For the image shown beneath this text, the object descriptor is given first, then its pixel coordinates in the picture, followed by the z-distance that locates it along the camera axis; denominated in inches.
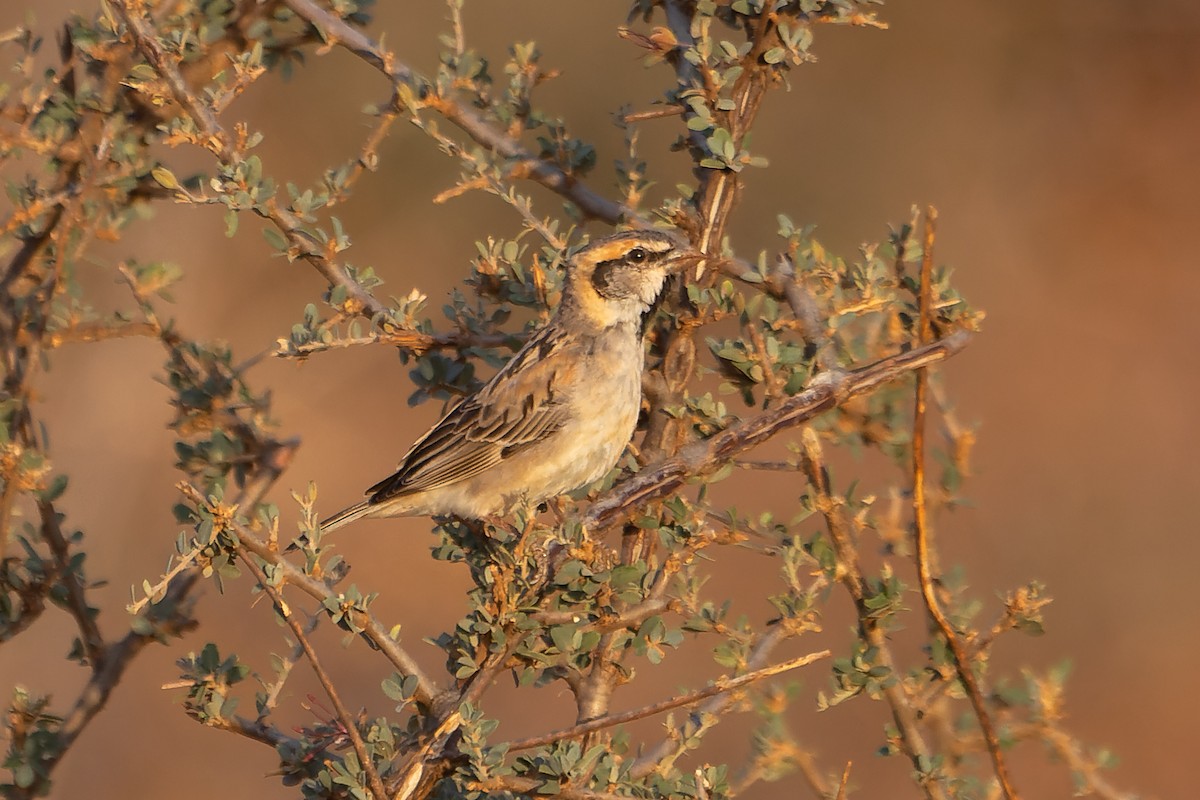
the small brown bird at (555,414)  367.2
